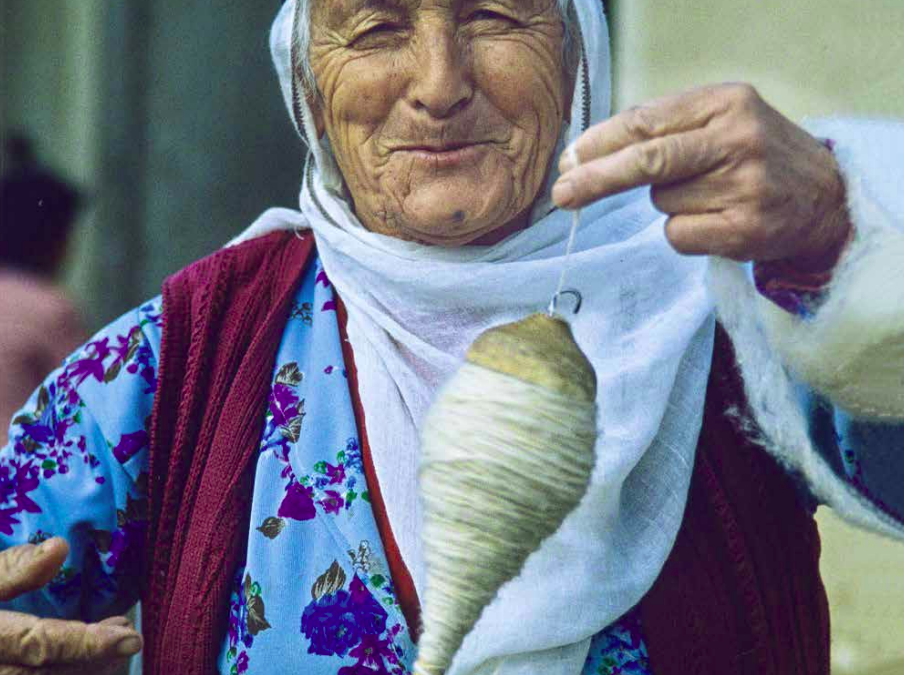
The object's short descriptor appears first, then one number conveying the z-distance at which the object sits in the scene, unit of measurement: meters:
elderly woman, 0.96
